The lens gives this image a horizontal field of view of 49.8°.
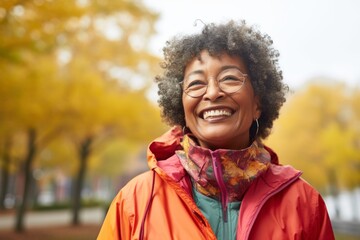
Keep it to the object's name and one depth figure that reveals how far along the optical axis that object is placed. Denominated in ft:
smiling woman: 5.36
